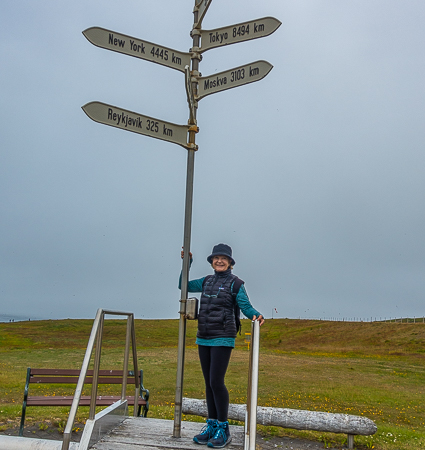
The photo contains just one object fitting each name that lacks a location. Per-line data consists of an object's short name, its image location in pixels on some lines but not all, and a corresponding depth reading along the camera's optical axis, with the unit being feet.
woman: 14.56
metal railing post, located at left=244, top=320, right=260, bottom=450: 11.39
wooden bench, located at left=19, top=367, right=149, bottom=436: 21.40
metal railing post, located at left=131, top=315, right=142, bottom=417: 18.33
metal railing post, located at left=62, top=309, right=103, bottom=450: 11.89
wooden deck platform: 13.64
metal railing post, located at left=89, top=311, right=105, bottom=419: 13.66
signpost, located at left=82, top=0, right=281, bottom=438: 15.48
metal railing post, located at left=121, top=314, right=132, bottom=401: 17.20
